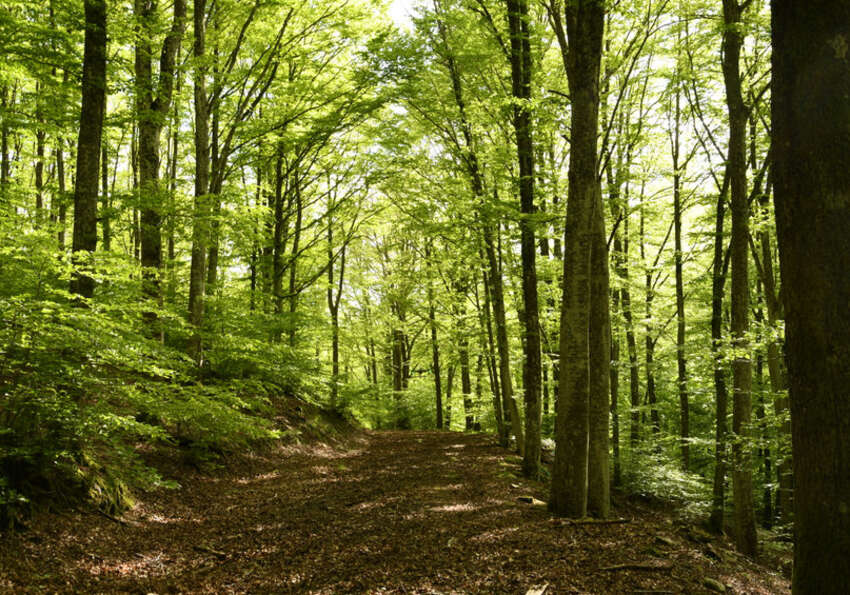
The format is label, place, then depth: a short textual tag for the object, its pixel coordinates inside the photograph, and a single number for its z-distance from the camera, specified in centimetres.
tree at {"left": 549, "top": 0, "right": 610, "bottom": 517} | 693
